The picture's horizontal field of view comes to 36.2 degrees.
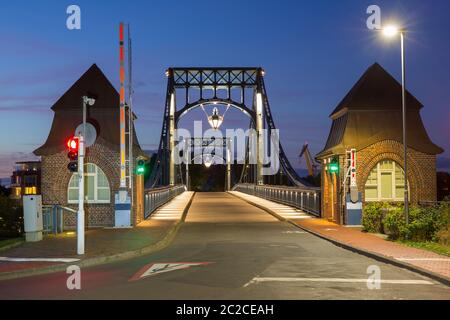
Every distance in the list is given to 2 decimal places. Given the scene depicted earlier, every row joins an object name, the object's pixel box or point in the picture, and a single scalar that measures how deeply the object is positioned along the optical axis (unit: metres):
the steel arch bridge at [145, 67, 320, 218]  76.12
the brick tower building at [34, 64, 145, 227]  28.53
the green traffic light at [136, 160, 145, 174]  28.43
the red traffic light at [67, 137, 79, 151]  18.47
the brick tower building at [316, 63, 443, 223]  28.98
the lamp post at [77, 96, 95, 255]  17.56
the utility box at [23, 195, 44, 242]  21.48
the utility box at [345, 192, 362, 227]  28.00
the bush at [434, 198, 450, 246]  19.84
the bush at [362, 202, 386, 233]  24.70
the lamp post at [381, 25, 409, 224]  21.78
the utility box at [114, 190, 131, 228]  27.11
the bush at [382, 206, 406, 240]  21.75
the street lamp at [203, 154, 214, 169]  118.34
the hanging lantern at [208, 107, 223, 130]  72.62
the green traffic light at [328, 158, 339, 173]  29.15
